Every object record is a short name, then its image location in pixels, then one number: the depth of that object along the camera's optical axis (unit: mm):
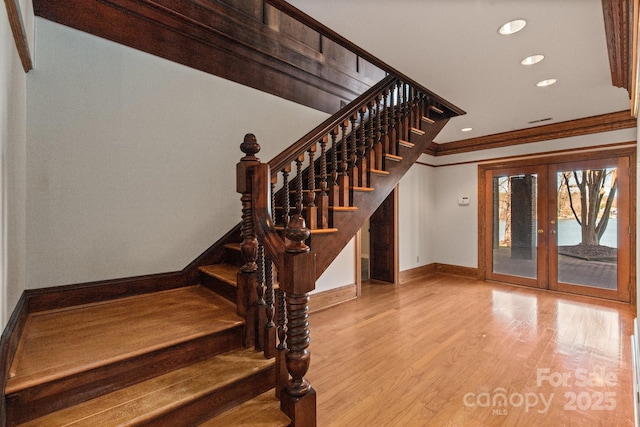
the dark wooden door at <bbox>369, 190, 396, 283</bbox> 5152
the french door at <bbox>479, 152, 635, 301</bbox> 4105
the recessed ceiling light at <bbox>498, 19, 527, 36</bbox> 2061
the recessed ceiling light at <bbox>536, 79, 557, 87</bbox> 3012
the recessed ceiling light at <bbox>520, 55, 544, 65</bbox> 2541
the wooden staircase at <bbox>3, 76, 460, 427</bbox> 1276
